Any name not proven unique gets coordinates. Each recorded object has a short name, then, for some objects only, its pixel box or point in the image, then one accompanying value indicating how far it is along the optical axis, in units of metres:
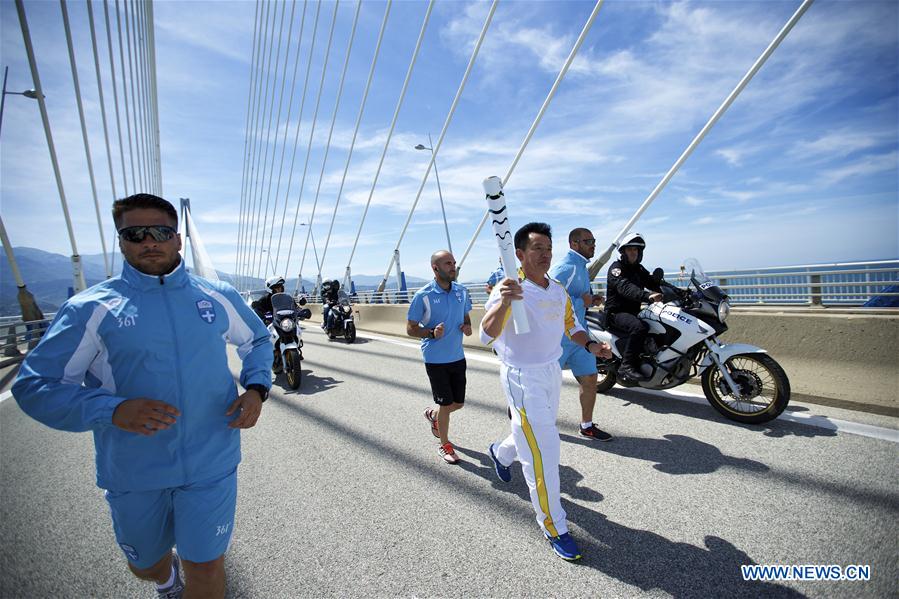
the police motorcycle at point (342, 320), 12.67
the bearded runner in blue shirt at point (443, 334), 4.00
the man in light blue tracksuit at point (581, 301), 4.22
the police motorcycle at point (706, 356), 4.11
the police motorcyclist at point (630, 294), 4.85
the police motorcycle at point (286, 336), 7.50
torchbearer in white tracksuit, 2.60
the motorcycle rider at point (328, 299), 13.26
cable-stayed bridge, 2.40
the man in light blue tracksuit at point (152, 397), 1.70
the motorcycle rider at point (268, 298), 8.55
